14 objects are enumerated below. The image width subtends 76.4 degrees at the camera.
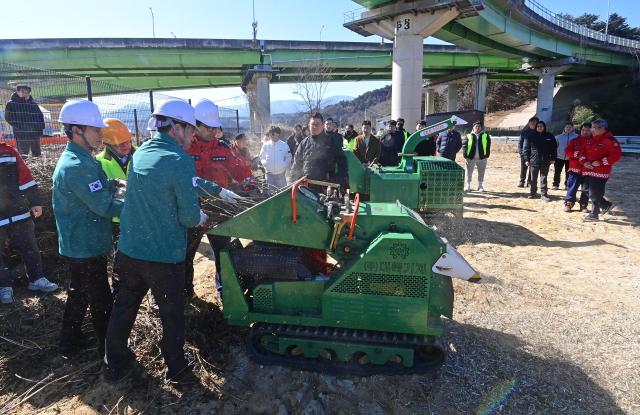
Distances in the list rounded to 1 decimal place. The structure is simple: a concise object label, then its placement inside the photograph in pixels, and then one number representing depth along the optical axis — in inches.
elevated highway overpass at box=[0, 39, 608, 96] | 869.2
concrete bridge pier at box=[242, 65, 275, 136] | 1016.6
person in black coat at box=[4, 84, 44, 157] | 249.0
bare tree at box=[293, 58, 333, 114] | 995.3
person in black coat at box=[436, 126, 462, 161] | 373.4
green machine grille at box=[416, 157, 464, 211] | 253.1
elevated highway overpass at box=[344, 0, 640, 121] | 683.4
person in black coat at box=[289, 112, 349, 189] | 224.5
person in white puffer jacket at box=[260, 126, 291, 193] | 290.2
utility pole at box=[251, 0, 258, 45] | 998.4
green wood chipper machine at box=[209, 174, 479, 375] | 115.6
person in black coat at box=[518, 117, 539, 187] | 374.6
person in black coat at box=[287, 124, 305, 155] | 350.3
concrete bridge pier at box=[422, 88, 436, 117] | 1750.7
